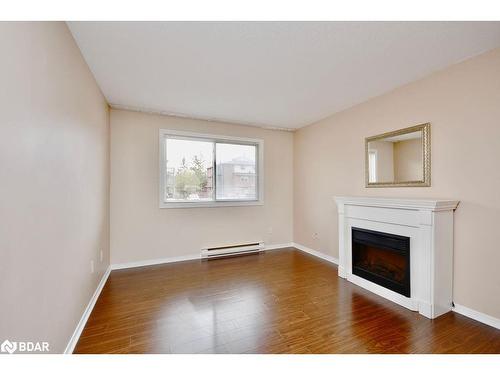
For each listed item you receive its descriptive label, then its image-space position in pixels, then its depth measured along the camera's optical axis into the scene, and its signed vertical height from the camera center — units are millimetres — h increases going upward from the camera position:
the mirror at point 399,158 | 2547 +361
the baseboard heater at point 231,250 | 4006 -1161
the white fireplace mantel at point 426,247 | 2186 -602
